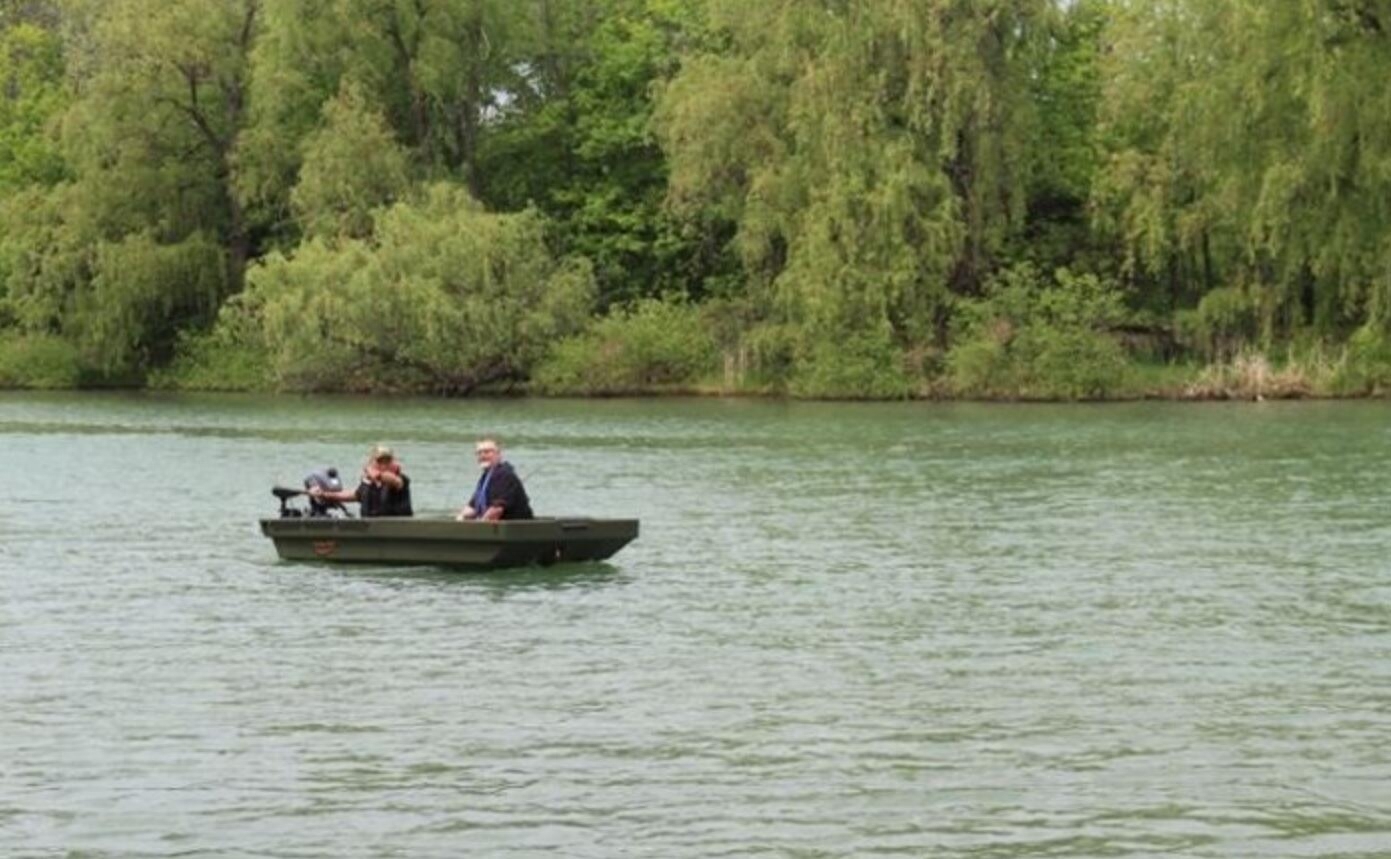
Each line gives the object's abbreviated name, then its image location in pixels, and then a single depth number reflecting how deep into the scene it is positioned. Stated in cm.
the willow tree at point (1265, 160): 6072
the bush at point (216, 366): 7856
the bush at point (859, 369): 6650
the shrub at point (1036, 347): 6619
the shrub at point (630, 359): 7156
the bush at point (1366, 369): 6209
